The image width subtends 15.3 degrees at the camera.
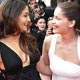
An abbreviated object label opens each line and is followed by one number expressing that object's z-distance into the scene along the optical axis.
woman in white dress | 2.67
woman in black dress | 2.30
